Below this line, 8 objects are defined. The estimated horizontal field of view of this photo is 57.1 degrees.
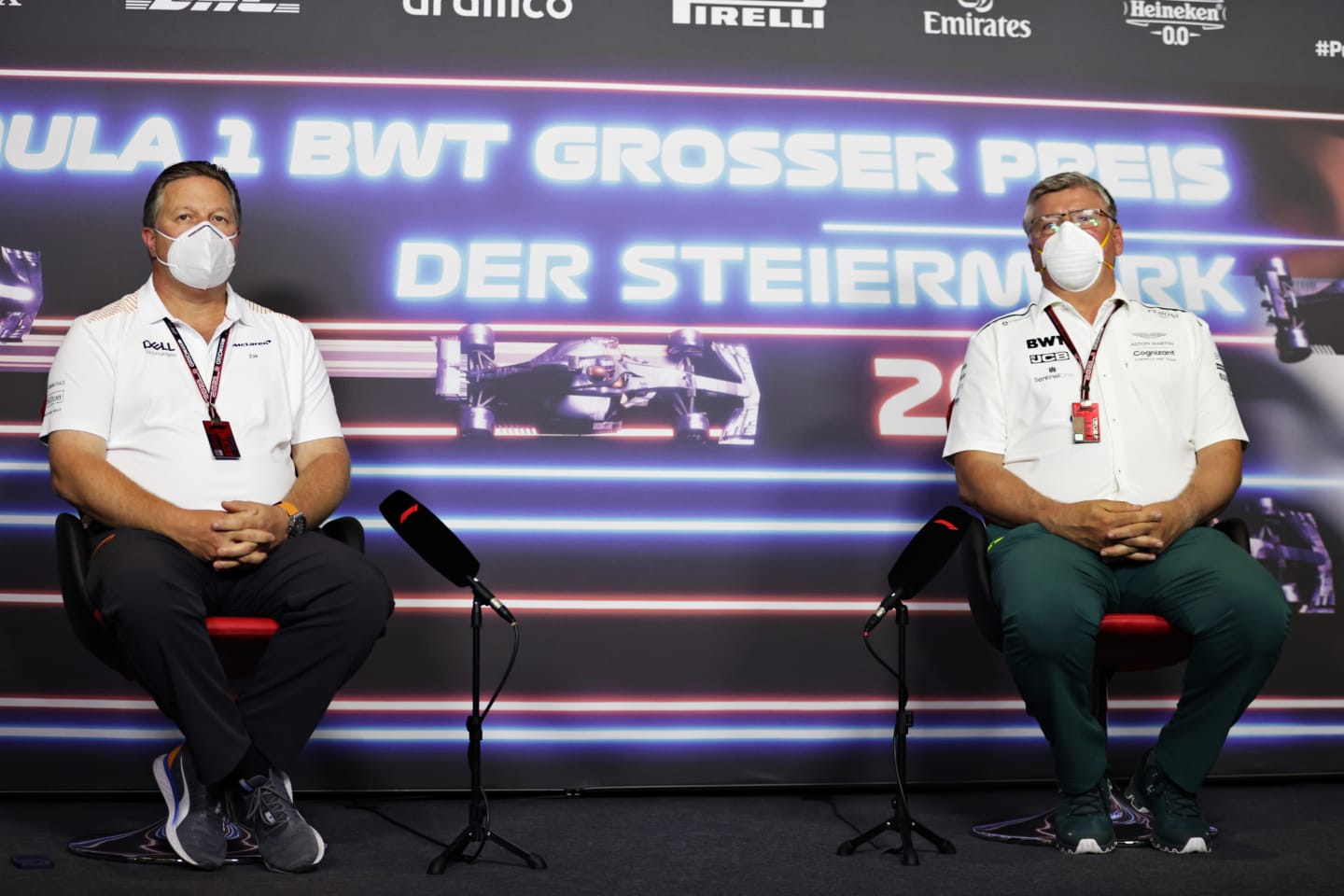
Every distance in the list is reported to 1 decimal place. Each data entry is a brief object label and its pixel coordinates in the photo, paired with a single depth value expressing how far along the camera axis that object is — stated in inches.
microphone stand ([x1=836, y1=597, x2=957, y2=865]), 104.9
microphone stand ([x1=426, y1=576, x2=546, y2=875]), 102.7
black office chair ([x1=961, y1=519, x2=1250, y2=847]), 109.3
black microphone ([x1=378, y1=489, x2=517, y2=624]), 100.8
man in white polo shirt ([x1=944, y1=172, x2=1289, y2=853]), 107.1
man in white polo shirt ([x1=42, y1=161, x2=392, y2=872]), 100.8
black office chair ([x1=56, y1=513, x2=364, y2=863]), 103.0
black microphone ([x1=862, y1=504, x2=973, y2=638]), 102.2
